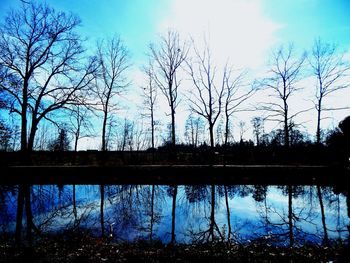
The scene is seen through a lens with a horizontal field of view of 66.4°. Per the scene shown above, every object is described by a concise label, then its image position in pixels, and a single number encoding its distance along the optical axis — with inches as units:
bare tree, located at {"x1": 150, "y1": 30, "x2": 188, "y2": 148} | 1114.1
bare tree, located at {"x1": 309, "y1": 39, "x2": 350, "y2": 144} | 1078.7
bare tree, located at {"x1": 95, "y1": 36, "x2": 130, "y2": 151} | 1109.7
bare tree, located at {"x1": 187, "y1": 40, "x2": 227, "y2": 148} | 1076.6
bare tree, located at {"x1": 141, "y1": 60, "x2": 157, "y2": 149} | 1302.7
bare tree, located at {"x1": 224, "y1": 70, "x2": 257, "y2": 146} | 1136.2
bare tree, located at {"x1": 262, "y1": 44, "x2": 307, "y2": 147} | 1089.8
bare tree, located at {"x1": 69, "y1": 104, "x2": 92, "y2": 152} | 1000.1
